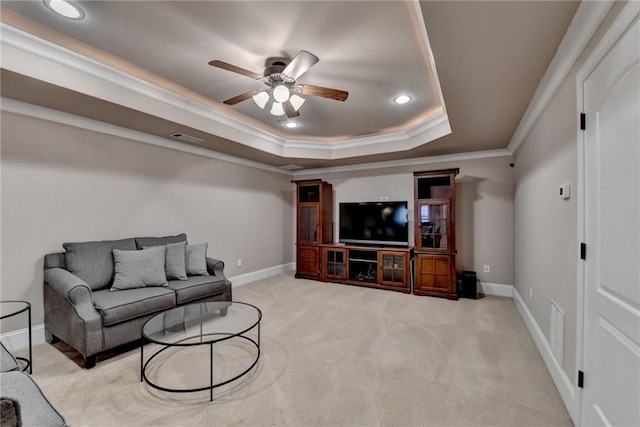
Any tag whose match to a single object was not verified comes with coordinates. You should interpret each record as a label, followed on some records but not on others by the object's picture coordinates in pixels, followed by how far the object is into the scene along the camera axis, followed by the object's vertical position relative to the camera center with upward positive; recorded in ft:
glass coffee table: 7.16 -3.98
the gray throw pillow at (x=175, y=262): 10.93 -1.75
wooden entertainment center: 14.47 -1.82
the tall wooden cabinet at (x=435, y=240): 14.28 -1.11
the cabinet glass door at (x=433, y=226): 14.58 -0.43
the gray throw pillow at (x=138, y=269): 9.62 -1.81
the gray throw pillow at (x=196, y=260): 11.70 -1.81
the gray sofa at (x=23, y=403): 2.75 -2.40
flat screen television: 16.51 -0.38
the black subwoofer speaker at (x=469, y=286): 14.16 -3.32
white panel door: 4.05 -0.30
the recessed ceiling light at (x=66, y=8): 6.13 +4.44
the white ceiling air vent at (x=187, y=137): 12.22 +3.39
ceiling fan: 7.45 +3.74
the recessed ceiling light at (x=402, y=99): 10.85 +4.44
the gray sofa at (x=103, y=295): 7.77 -2.45
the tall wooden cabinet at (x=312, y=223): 18.21 -0.41
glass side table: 8.48 -2.77
